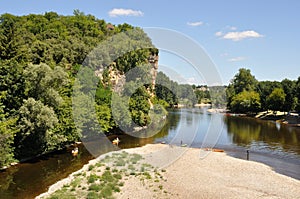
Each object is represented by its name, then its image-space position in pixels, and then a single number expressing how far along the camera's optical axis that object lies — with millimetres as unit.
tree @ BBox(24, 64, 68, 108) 32719
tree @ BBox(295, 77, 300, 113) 81869
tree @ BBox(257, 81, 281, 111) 101188
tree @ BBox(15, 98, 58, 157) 31000
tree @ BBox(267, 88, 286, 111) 89231
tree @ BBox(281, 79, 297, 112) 85444
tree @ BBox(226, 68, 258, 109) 132200
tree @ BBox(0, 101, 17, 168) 27859
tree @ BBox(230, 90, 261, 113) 104225
